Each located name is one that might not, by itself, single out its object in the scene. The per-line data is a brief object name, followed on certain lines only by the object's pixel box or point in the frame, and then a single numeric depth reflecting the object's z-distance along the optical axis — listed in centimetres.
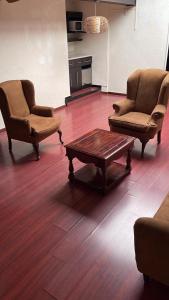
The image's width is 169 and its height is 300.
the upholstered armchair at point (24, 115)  312
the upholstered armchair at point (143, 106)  311
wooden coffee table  235
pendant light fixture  411
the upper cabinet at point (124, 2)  453
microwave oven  572
